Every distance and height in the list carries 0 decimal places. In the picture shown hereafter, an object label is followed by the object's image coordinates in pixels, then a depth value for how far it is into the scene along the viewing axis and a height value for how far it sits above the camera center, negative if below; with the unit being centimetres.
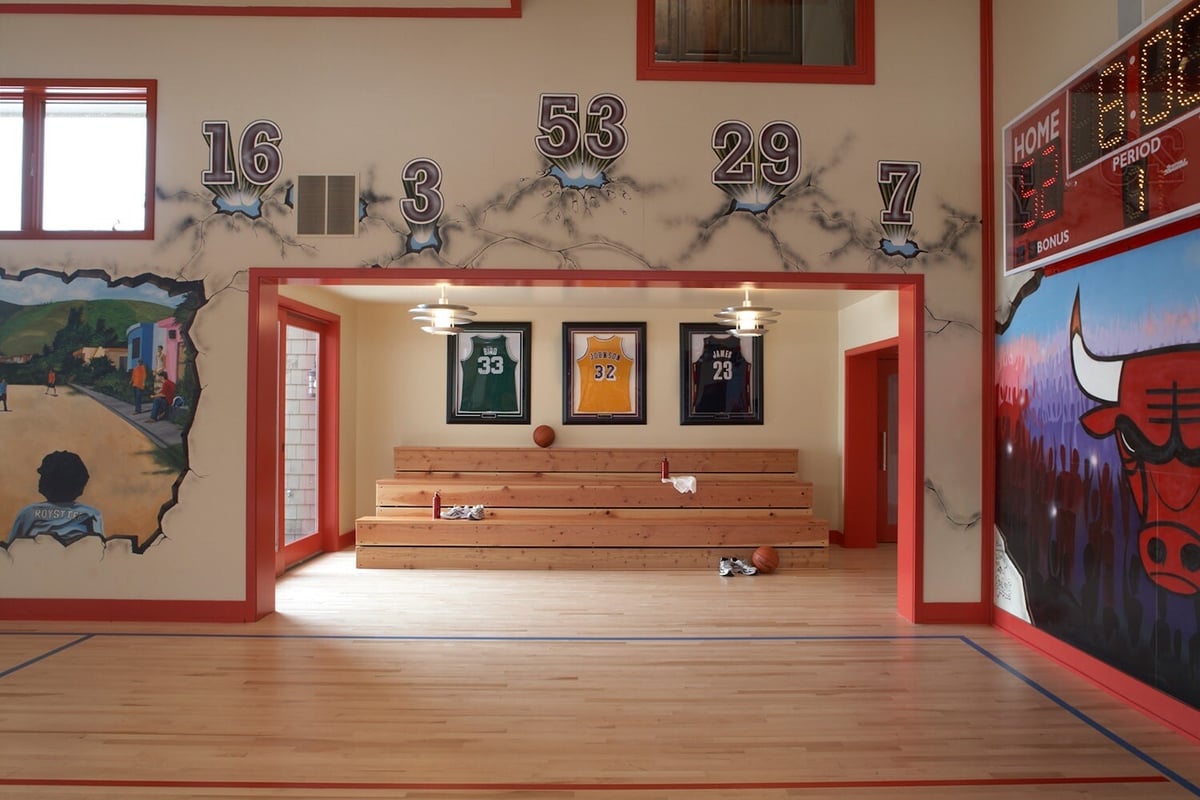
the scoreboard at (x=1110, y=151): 307 +128
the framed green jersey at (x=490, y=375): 819 +48
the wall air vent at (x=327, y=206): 491 +141
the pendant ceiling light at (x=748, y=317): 620 +86
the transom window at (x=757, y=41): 494 +253
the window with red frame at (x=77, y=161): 494 +174
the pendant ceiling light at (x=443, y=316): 614 +88
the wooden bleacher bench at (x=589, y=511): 680 -90
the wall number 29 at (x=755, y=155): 494 +175
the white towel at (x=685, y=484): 719 -63
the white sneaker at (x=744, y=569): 655 -132
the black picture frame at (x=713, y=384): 817 +38
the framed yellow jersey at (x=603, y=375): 818 +48
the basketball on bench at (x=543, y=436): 799 -18
